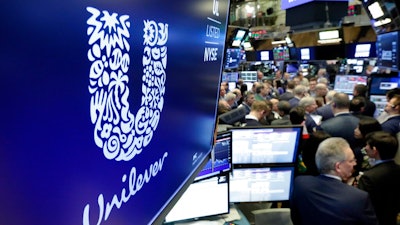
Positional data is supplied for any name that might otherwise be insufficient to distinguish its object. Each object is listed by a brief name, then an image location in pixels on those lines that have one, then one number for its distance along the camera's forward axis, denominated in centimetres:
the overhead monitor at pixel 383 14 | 596
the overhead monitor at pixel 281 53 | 1627
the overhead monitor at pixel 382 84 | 734
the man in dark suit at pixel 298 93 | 739
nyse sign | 152
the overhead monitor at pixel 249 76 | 1200
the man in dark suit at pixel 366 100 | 689
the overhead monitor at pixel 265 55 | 1781
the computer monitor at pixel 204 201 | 251
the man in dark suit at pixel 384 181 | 354
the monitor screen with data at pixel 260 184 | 303
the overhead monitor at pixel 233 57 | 1049
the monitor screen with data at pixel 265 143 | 297
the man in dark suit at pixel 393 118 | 513
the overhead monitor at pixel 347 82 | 891
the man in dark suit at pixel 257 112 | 524
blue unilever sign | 43
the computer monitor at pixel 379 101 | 729
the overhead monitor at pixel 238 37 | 1033
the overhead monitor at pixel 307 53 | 1484
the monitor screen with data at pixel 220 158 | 253
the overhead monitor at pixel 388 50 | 668
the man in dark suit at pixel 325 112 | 623
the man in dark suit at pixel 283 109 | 617
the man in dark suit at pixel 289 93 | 829
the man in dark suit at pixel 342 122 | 506
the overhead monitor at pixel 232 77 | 1174
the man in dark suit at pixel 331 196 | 284
